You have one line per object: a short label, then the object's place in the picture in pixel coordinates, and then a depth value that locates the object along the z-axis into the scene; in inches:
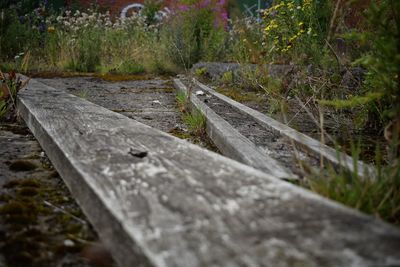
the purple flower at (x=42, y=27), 321.9
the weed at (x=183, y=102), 125.6
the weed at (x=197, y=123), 97.2
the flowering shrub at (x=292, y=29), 176.7
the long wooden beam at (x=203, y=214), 31.8
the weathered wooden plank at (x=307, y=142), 59.0
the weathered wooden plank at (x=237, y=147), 59.5
